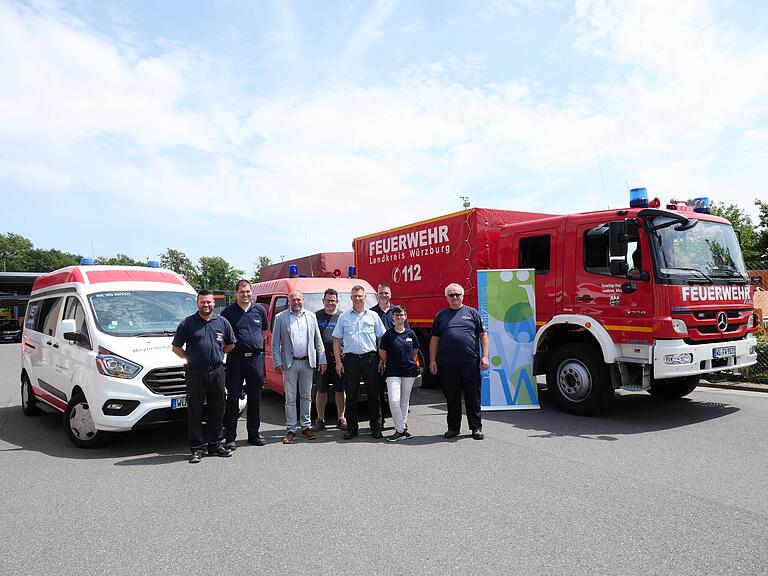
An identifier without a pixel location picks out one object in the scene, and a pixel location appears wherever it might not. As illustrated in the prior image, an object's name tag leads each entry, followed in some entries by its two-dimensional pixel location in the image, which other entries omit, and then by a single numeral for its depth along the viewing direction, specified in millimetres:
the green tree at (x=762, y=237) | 29500
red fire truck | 6703
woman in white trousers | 6496
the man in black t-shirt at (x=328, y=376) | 7043
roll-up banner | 8008
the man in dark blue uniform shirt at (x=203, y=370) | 5676
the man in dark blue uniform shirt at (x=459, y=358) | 6465
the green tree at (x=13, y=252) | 84112
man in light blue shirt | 6527
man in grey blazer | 6473
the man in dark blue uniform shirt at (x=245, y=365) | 6215
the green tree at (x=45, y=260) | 83250
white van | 5848
